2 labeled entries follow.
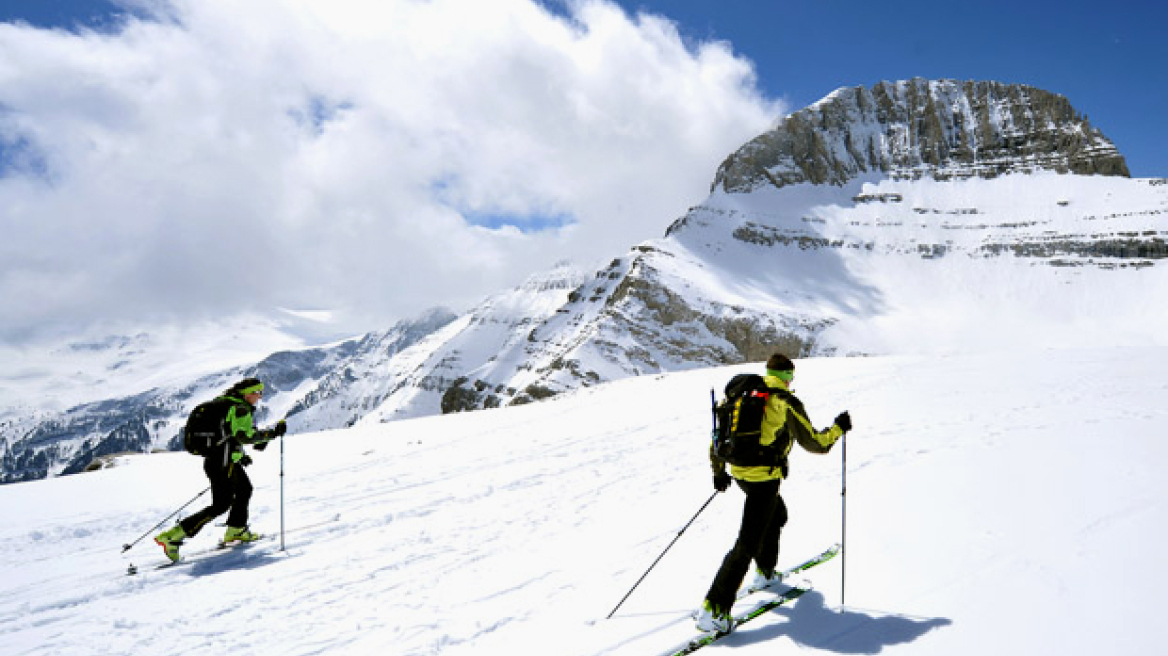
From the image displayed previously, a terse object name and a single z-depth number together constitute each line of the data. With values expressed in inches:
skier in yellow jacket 205.9
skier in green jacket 339.3
